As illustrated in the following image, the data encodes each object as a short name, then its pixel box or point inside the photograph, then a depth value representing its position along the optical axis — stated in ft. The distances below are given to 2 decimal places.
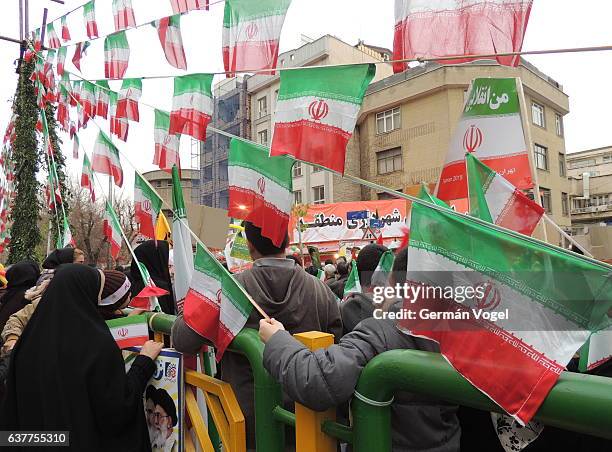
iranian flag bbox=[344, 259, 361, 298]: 13.56
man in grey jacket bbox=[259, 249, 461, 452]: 4.71
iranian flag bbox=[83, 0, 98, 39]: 18.57
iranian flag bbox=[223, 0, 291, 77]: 9.83
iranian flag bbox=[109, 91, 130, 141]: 18.66
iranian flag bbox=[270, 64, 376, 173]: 6.54
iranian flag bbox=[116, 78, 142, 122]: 16.01
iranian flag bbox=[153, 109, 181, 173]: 15.56
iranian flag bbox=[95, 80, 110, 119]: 17.93
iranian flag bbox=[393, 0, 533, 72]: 6.11
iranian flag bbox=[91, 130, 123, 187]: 16.35
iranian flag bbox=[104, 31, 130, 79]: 17.02
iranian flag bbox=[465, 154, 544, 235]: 7.81
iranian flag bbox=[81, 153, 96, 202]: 19.64
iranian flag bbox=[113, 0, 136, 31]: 16.81
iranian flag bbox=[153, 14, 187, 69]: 14.92
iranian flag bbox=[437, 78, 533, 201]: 9.90
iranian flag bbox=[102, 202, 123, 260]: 14.12
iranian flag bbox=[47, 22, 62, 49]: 20.53
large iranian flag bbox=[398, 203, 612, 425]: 3.82
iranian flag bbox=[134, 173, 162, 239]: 11.51
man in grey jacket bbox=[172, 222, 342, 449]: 6.89
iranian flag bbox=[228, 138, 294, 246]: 7.49
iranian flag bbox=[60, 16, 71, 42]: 20.00
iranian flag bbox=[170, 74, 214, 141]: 12.17
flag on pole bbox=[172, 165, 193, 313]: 9.01
